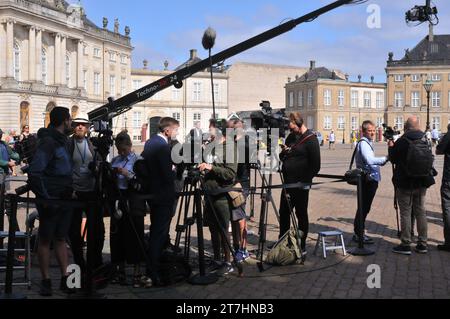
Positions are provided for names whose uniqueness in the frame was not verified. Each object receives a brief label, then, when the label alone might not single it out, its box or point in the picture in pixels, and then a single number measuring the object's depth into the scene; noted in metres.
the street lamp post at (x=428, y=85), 39.38
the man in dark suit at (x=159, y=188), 6.29
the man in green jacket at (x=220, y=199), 7.04
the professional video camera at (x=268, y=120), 7.55
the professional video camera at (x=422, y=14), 6.94
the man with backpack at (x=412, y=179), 7.95
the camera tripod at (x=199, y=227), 6.43
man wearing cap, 6.61
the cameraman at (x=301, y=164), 7.70
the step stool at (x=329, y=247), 7.89
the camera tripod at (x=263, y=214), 7.13
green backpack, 7.39
